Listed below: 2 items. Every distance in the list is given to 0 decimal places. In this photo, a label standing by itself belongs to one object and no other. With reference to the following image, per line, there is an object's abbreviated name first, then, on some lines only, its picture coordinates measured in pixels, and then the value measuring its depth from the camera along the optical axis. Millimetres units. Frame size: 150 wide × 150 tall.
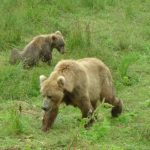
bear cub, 23219
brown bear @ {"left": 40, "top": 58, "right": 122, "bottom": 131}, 15320
